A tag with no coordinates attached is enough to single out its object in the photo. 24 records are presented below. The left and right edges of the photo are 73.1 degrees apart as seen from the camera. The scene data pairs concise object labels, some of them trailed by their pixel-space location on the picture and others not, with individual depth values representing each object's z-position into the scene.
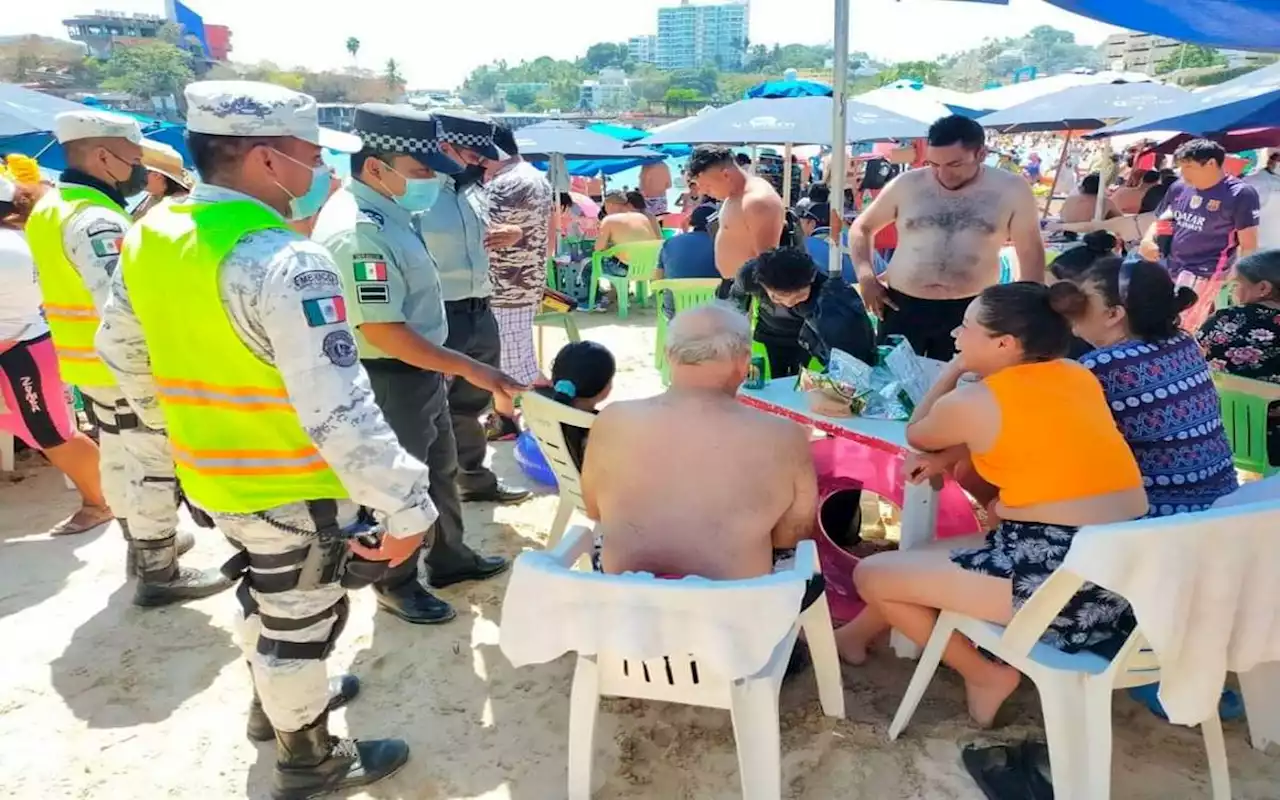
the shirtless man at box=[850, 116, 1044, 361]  3.83
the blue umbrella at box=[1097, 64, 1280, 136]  4.51
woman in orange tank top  2.15
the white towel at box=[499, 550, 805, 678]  1.77
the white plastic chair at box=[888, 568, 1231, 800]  1.99
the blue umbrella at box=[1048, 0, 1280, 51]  2.93
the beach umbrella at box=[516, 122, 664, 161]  10.01
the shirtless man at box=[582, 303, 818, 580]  2.07
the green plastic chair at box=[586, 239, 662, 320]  8.55
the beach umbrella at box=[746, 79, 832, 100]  8.31
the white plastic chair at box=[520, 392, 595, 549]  2.84
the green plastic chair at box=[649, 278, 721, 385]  5.14
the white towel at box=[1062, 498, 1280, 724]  1.72
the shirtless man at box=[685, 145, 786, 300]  4.23
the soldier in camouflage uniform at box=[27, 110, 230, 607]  3.15
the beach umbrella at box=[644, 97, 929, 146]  6.70
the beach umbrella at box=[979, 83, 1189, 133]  9.07
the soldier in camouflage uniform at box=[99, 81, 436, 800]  1.76
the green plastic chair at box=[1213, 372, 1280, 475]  3.22
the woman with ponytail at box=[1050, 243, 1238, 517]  2.38
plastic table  2.71
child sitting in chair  3.01
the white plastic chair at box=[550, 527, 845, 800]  1.98
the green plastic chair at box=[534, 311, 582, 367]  5.14
